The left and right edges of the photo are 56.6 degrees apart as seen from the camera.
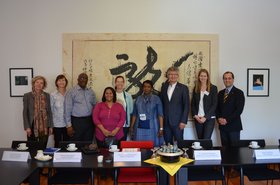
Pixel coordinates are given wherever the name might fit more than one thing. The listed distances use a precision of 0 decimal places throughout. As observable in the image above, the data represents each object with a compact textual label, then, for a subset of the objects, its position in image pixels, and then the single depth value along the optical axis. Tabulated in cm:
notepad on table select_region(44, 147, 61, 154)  248
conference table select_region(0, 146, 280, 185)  201
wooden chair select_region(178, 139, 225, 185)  253
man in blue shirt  361
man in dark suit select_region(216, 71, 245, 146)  363
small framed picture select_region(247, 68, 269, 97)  419
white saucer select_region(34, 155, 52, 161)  227
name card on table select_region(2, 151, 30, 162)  228
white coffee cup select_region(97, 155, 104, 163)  221
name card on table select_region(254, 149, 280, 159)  230
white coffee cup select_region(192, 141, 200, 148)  264
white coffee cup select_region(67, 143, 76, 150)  260
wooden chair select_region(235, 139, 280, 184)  252
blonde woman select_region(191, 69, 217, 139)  370
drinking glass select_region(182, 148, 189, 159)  230
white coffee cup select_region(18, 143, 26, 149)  265
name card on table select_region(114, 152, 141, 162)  225
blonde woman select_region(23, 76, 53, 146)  353
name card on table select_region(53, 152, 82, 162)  225
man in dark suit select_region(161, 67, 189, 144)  366
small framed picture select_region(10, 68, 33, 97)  406
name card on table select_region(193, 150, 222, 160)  226
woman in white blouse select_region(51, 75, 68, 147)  365
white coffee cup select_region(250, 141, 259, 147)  268
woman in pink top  341
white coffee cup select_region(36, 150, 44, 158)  229
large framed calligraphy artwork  405
